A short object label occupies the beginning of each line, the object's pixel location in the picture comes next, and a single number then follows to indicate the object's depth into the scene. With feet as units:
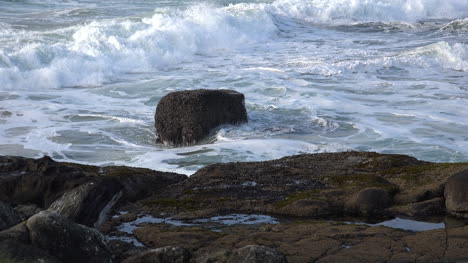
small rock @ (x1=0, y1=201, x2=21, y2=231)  43.39
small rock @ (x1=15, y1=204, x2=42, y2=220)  48.32
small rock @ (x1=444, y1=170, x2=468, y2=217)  51.08
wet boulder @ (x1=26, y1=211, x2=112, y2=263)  40.45
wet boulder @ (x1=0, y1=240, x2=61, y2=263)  38.17
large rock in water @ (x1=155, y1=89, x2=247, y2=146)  94.89
